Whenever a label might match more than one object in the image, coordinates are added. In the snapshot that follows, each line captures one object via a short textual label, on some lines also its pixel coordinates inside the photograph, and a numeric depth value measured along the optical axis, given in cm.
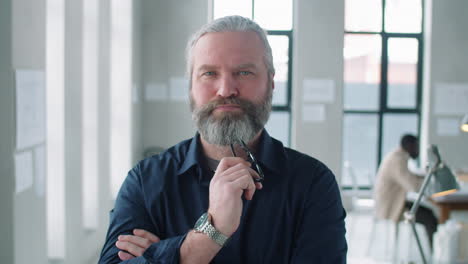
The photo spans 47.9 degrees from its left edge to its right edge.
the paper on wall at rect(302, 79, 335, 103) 697
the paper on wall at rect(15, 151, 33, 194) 227
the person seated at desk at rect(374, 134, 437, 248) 465
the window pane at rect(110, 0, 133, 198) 579
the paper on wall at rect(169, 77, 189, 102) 670
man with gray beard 152
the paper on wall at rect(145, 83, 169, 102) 670
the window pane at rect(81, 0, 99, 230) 423
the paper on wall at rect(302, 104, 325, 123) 703
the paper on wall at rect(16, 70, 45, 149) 227
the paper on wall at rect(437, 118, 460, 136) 728
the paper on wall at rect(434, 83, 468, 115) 727
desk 455
